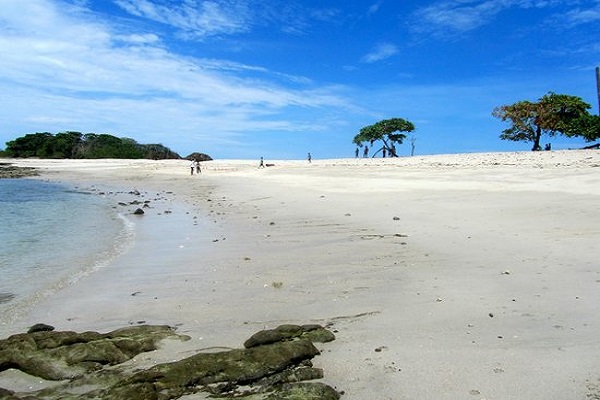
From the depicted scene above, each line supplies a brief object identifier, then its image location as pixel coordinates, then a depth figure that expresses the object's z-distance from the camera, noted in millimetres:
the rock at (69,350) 3551
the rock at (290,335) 3736
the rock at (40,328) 4480
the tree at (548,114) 45531
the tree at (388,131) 59094
